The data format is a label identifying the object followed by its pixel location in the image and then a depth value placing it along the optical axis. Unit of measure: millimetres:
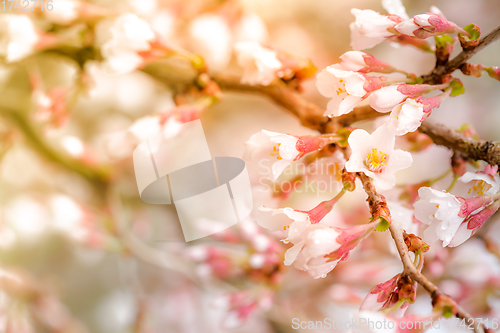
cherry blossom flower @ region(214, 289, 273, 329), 533
